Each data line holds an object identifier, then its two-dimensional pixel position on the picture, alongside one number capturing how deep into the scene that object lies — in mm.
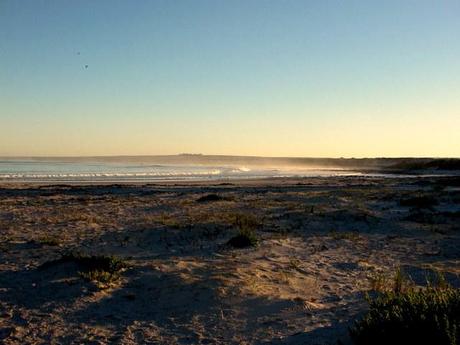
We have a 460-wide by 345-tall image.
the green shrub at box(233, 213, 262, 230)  14076
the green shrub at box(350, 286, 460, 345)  4742
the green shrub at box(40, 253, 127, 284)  7871
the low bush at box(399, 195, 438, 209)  20797
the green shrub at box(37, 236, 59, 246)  11188
